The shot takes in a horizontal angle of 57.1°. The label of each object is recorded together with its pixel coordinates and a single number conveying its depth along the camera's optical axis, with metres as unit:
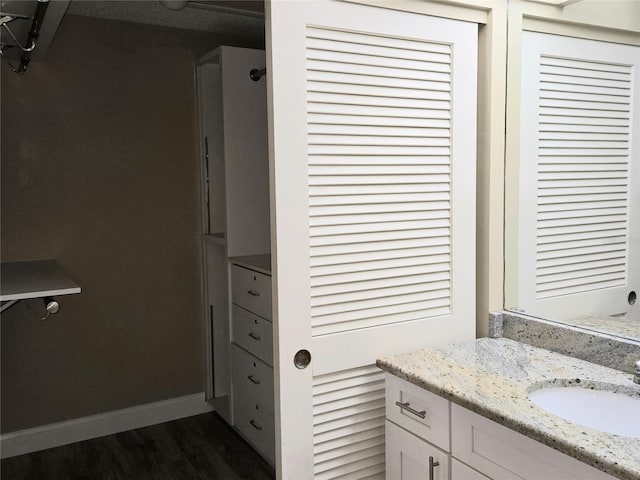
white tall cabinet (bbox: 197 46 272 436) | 3.09
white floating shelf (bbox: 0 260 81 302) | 2.12
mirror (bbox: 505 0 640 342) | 1.67
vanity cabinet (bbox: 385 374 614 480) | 1.28
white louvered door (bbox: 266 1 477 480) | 1.62
